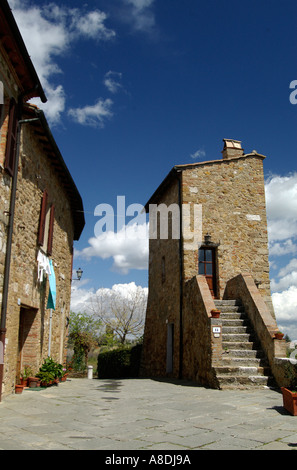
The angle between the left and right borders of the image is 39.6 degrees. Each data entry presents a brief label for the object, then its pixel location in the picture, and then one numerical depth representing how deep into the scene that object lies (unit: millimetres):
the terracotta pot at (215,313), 9438
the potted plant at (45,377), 8707
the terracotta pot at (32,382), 8424
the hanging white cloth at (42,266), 8953
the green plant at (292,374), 6432
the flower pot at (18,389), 7406
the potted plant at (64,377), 10847
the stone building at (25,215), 6609
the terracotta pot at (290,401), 5703
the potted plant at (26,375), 8345
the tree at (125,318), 31703
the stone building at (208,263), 10328
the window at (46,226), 8961
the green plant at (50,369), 8923
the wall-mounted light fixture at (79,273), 17375
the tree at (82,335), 24028
